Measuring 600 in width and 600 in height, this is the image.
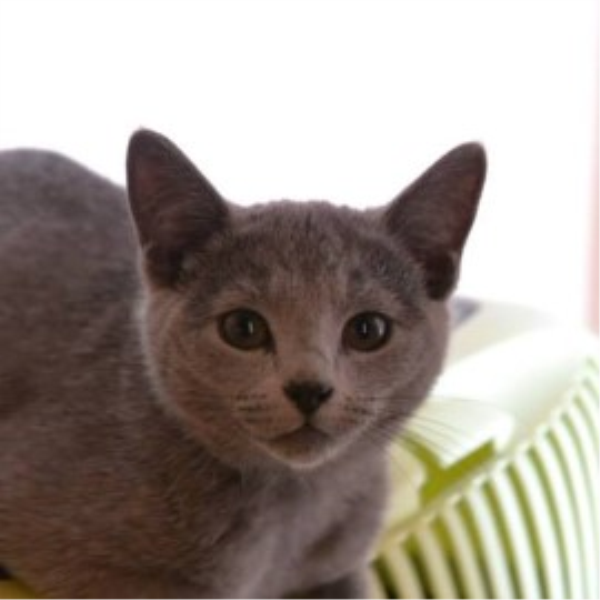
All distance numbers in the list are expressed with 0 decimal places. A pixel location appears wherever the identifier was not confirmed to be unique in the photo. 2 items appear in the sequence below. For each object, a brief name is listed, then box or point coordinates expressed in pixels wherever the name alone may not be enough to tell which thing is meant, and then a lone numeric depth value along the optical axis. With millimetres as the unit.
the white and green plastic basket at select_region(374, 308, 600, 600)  600
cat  494
